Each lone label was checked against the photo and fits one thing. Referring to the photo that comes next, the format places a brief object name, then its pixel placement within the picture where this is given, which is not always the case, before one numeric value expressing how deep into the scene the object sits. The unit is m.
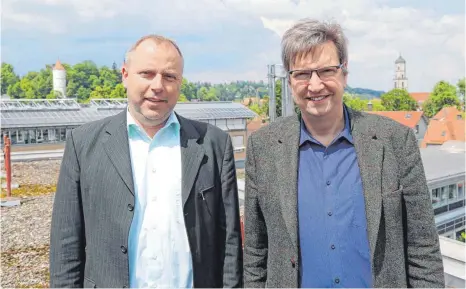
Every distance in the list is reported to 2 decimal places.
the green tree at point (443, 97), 45.78
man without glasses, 1.94
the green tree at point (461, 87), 45.28
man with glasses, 1.85
